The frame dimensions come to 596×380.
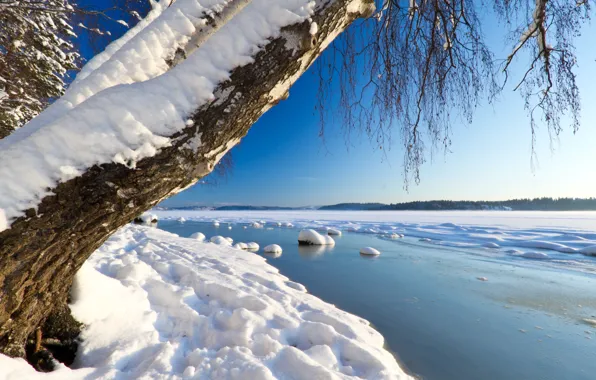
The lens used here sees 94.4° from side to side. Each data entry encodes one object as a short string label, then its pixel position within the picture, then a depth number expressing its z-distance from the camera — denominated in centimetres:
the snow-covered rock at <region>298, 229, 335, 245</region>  909
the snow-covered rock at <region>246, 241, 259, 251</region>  783
